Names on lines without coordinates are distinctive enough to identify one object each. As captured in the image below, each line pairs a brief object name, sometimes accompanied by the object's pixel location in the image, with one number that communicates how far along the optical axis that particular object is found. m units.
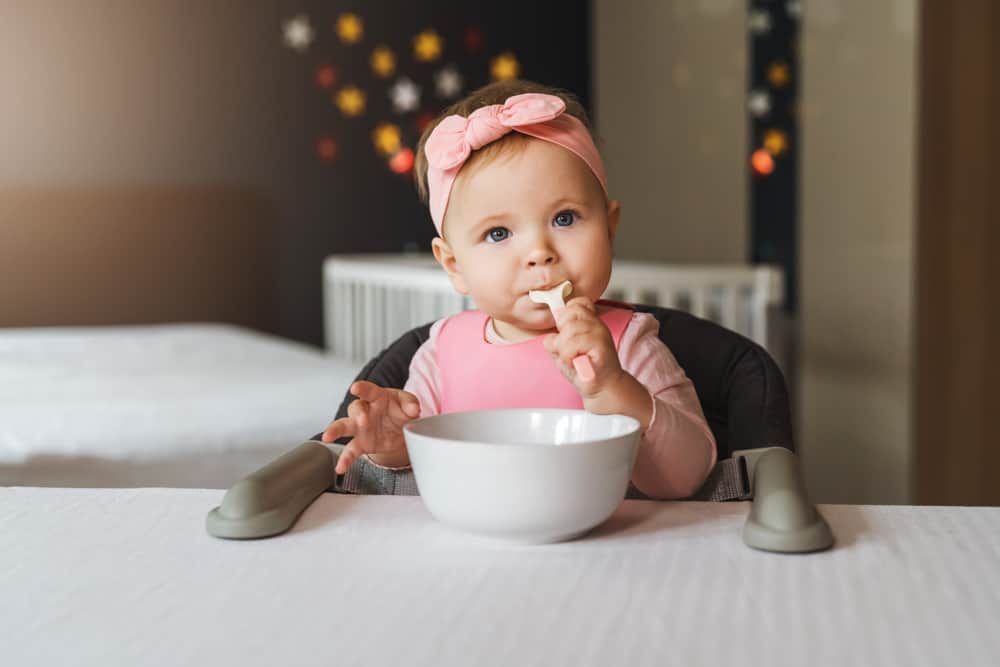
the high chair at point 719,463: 0.56
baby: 0.66
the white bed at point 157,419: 1.51
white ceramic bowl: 0.54
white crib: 2.10
